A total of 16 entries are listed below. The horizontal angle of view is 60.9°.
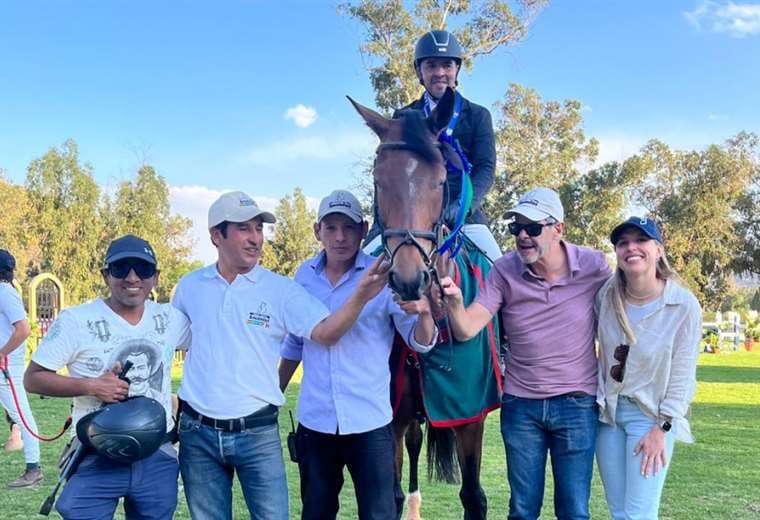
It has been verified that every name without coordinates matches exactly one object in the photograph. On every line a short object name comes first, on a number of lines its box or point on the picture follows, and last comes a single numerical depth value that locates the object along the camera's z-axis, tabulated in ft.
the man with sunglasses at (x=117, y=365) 9.76
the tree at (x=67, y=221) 104.32
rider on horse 13.23
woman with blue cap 10.56
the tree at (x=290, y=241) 130.41
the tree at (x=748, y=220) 111.96
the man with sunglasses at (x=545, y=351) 11.00
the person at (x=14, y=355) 20.97
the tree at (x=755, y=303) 145.01
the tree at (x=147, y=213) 109.91
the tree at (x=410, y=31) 78.23
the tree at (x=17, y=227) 102.89
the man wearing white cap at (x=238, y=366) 10.16
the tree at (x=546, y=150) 93.97
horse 9.05
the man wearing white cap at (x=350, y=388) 10.30
